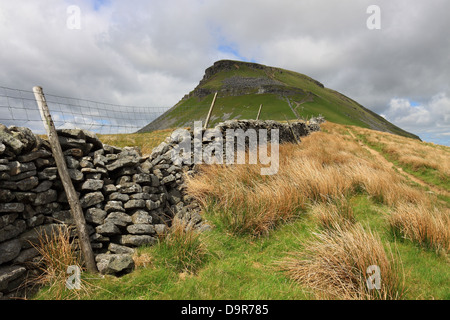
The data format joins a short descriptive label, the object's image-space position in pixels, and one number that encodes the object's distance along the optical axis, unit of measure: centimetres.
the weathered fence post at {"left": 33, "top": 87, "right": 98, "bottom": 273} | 383
